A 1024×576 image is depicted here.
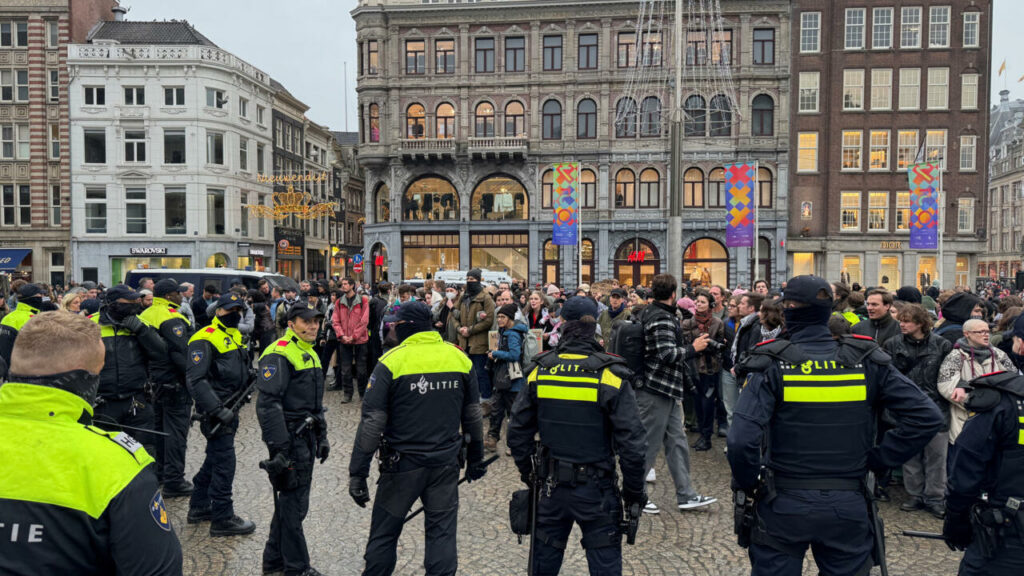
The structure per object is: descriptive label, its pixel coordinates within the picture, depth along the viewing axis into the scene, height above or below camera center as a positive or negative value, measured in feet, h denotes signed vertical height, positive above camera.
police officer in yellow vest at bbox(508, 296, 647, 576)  13.76 -4.01
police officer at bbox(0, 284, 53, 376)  25.64 -2.05
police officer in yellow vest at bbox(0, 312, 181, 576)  6.30 -2.18
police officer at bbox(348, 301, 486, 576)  14.62 -4.01
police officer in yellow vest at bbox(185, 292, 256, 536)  19.08 -4.03
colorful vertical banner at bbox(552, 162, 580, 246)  90.07 +8.29
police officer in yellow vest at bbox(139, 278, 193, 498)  22.22 -4.41
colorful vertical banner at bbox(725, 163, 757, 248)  67.82 +6.60
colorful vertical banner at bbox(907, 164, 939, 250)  79.61 +6.87
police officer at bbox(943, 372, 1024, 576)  11.00 -3.70
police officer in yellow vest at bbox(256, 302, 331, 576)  16.28 -4.13
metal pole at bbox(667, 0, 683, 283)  44.24 +5.77
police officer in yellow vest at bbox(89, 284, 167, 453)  20.61 -3.05
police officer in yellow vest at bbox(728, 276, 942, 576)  11.56 -3.16
